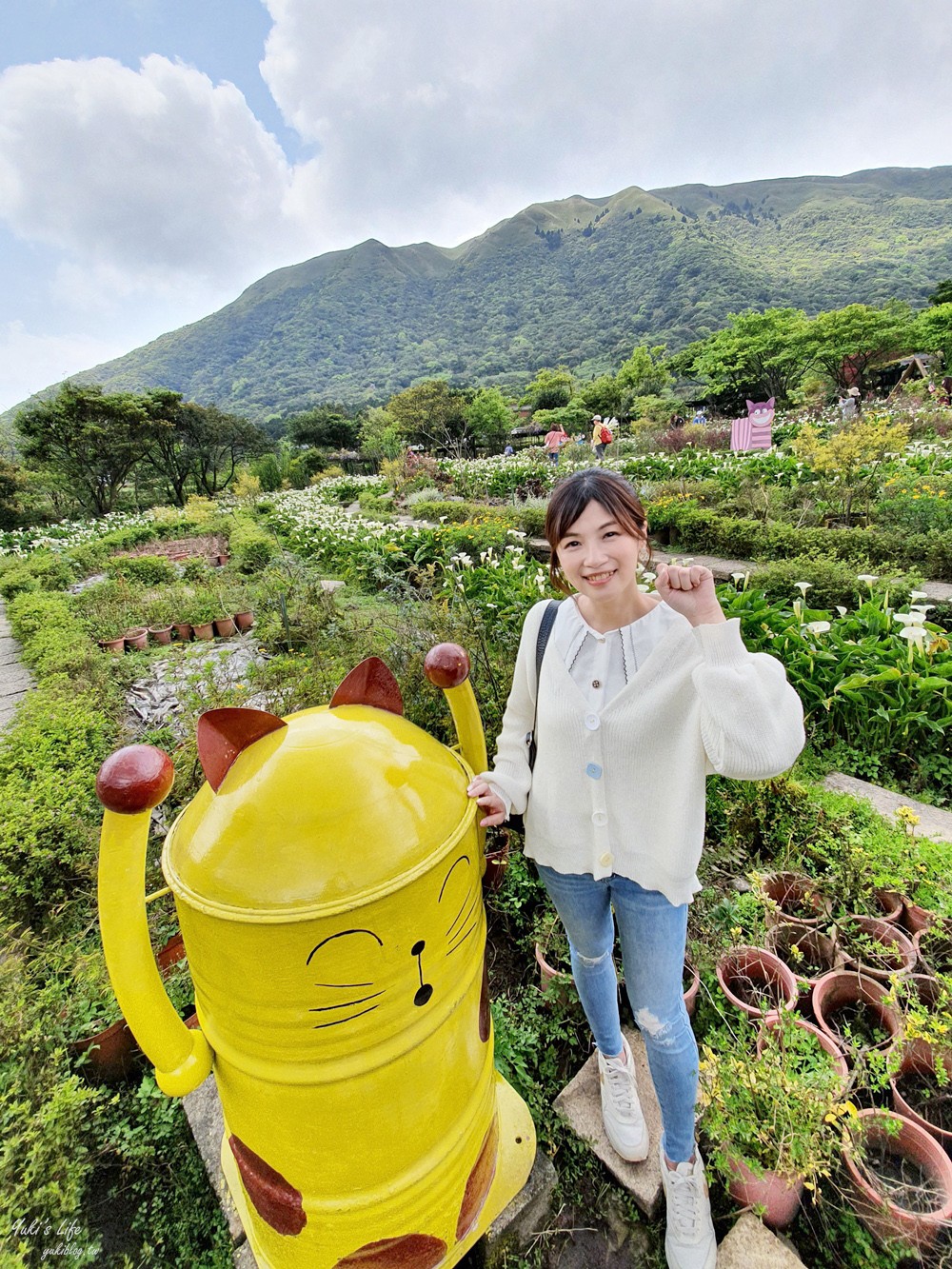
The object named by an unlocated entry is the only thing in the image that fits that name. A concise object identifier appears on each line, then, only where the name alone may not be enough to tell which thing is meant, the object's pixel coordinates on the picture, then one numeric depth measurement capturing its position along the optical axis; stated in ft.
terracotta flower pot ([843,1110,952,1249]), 4.04
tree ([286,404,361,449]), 123.54
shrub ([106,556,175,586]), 28.48
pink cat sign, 41.01
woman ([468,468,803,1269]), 3.17
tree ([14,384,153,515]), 65.62
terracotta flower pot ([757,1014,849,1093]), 4.73
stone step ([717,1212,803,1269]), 4.10
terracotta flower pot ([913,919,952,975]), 5.91
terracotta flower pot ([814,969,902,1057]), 5.52
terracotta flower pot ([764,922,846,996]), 6.21
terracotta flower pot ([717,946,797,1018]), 5.74
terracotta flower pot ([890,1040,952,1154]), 4.74
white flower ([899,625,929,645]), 8.61
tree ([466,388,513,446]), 104.06
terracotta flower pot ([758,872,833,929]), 6.57
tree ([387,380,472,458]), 110.63
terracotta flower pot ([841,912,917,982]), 5.68
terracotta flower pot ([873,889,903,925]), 6.36
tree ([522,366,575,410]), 132.16
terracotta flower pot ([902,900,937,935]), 6.24
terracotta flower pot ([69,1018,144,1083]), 5.52
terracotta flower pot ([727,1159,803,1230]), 4.29
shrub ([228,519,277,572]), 29.81
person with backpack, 45.14
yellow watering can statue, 2.55
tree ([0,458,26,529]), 58.23
